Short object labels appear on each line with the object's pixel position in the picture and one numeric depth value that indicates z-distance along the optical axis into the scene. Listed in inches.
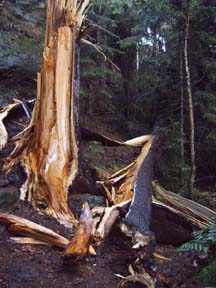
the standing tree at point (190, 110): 347.7
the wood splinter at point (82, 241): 179.6
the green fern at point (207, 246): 156.8
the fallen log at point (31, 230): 194.2
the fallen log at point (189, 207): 252.8
